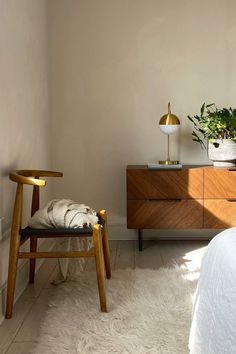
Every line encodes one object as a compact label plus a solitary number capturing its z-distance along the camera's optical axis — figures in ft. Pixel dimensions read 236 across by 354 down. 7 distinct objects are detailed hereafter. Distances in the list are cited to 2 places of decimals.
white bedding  4.25
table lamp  11.50
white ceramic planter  11.23
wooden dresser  11.18
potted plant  11.15
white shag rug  6.46
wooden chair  7.47
